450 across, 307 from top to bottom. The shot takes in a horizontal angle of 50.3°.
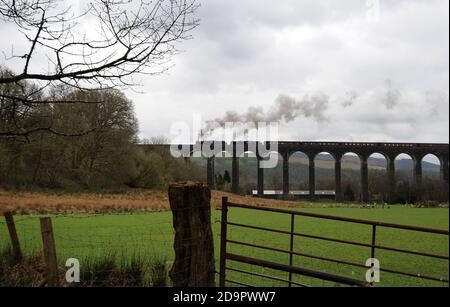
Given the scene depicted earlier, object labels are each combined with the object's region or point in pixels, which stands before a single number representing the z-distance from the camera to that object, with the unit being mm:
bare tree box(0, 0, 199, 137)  6012
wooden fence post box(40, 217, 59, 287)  4953
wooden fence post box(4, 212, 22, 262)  7065
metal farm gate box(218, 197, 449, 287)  5099
